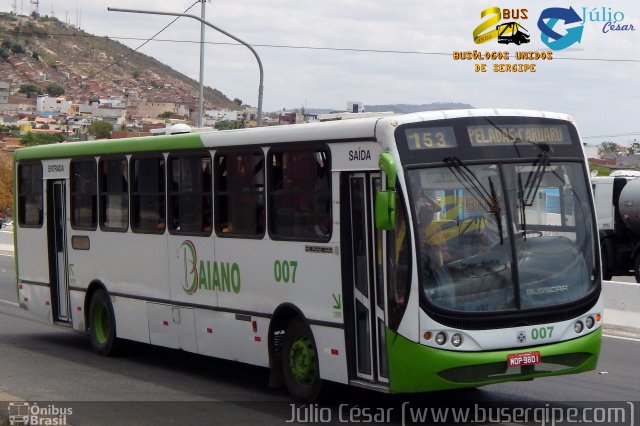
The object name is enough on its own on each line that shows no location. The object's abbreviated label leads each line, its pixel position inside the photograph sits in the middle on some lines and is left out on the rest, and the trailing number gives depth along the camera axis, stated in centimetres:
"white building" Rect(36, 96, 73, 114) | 19549
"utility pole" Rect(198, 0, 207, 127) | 3347
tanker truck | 2655
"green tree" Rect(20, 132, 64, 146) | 11184
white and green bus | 959
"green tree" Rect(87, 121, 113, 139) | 10741
